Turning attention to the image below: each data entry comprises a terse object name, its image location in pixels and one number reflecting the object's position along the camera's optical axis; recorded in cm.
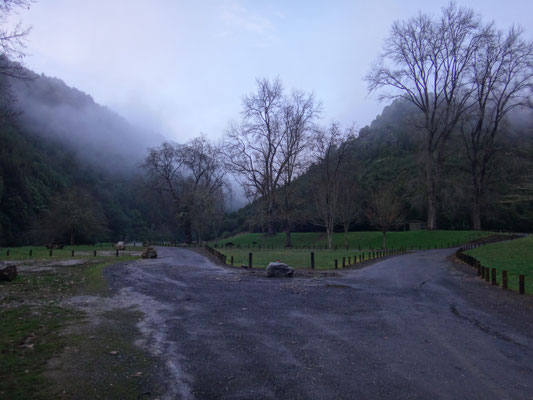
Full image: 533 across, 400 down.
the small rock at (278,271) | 1608
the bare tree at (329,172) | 4940
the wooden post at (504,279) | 1285
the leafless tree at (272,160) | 4975
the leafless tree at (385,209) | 4494
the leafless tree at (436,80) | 4009
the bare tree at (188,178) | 5647
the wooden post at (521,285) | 1188
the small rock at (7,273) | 1313
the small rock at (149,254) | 2707
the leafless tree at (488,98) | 3988
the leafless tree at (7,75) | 1175
